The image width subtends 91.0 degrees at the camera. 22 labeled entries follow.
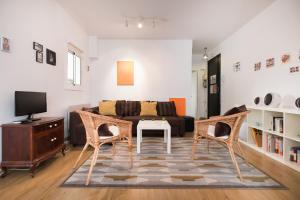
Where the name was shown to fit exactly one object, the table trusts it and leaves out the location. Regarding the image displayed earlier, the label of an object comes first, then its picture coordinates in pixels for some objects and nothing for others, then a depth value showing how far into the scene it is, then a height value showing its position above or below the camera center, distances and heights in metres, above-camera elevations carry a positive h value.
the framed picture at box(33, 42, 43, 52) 2.30 +0.82
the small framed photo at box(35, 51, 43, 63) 2.35 +0.67
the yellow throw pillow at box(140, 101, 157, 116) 3.97 -0.29
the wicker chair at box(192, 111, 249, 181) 1.90 -0.34
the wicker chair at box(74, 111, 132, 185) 1.77 -0.41
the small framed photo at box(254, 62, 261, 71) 3.05 +0.69
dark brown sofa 2.95 -0.48
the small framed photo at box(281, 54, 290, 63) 2.40 +0.68
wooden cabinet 1.78 -0.59
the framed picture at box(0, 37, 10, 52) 1.82 +0.68
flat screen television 1.88 -0.07
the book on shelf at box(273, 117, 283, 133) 2.35 -0.41
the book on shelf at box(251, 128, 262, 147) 2.83 -0.73
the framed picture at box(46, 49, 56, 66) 2.61 +0.75
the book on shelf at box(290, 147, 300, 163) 2.10 -0.80
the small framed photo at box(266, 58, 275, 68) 2.70 +0.69
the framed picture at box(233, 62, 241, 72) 3.73 +0.83
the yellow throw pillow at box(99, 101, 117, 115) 3.96 -0.27
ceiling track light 3.26 +1.77
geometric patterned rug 1.68 -0.96
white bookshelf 2.19 -0.49
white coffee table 2.54 -0.50
